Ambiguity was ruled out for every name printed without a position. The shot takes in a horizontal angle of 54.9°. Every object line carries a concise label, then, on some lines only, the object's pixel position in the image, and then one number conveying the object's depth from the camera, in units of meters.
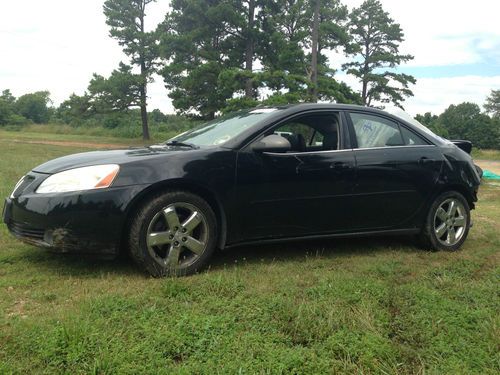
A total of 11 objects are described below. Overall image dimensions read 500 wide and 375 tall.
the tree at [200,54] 27.84
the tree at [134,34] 36.41
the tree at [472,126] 64.88
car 3.58
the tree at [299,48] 22.22
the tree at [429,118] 73.46
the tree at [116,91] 35.62
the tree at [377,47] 40.06
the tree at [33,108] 77.56
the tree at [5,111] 64.88
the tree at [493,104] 84.68
